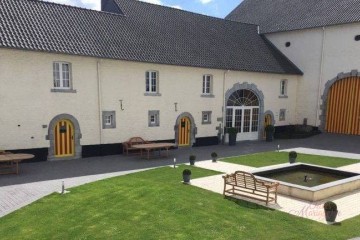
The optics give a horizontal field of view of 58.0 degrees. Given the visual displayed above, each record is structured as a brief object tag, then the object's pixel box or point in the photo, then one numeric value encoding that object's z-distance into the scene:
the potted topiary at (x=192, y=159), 16.04
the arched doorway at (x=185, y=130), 21.28
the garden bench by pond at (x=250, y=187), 10.39
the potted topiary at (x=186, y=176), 12.52
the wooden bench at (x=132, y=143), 18.55
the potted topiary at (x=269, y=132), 25.36
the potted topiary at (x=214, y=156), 17.08
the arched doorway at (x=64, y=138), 16.64
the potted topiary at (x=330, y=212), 8.80
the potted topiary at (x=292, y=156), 16.11
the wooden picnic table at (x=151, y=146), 17.75
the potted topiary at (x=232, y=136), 23.31
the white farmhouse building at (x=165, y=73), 16.12
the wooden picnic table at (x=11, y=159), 13.70
